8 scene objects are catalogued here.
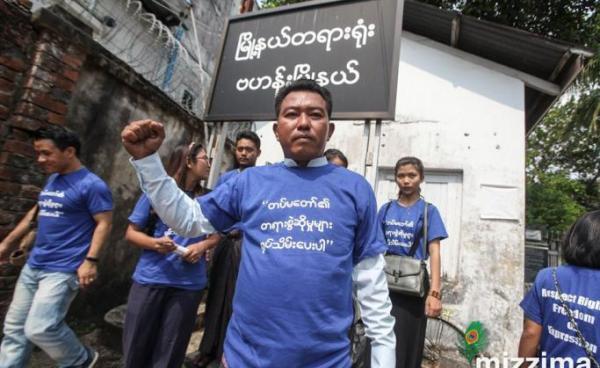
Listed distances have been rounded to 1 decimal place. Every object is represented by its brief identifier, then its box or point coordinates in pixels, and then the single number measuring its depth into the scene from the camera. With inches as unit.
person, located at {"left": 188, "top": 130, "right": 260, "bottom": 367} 109.7
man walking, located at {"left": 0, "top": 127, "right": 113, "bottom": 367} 92.9
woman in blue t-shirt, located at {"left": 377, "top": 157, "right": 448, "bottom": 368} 106.7
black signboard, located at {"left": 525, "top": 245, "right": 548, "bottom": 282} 412.9
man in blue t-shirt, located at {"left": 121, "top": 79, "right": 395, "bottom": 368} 46.8
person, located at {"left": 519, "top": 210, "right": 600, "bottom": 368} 64.7
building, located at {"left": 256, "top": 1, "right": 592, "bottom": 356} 193.3
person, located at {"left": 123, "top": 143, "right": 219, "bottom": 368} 87.2
